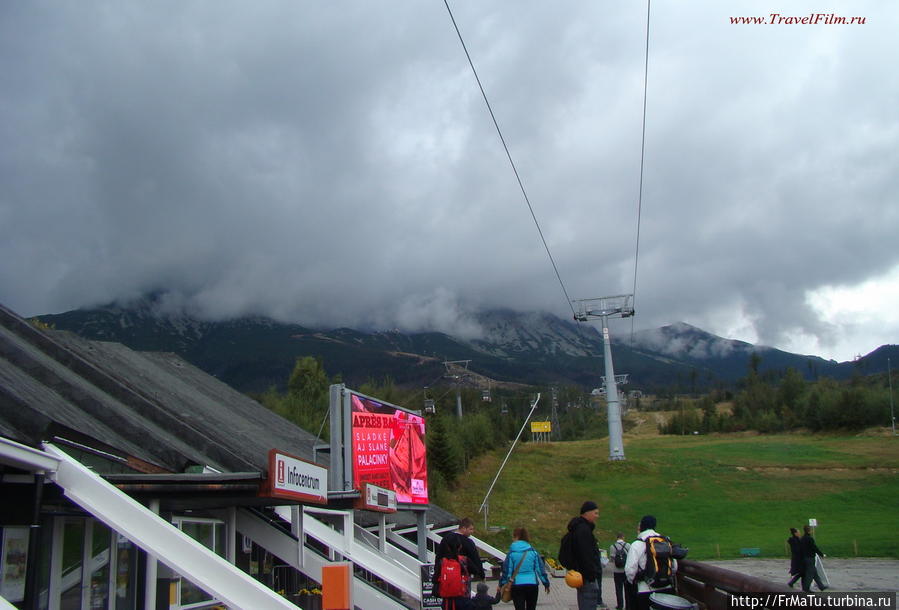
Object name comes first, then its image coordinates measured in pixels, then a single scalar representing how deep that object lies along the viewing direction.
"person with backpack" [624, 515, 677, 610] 8.69
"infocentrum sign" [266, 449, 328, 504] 9.45
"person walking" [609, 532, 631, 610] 14.58
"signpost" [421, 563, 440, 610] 11.39
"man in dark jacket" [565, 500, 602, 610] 8.81
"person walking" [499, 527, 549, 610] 9.31
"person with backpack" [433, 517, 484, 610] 9.18
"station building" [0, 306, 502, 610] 7.24
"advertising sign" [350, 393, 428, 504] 17.67
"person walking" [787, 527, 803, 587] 17.04
